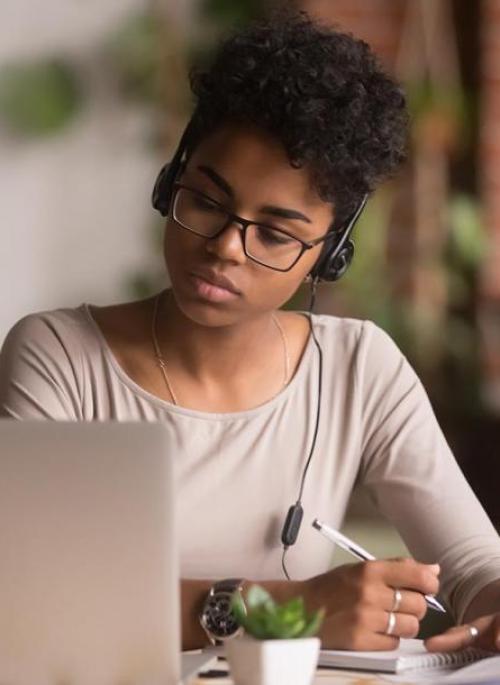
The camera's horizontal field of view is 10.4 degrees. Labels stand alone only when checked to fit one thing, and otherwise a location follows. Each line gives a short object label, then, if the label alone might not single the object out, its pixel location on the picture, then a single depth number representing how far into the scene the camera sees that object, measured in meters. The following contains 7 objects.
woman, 2.39
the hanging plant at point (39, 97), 4.07
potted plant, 2.04
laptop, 2.03
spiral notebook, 2.20
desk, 2.14
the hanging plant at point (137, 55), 4.13
